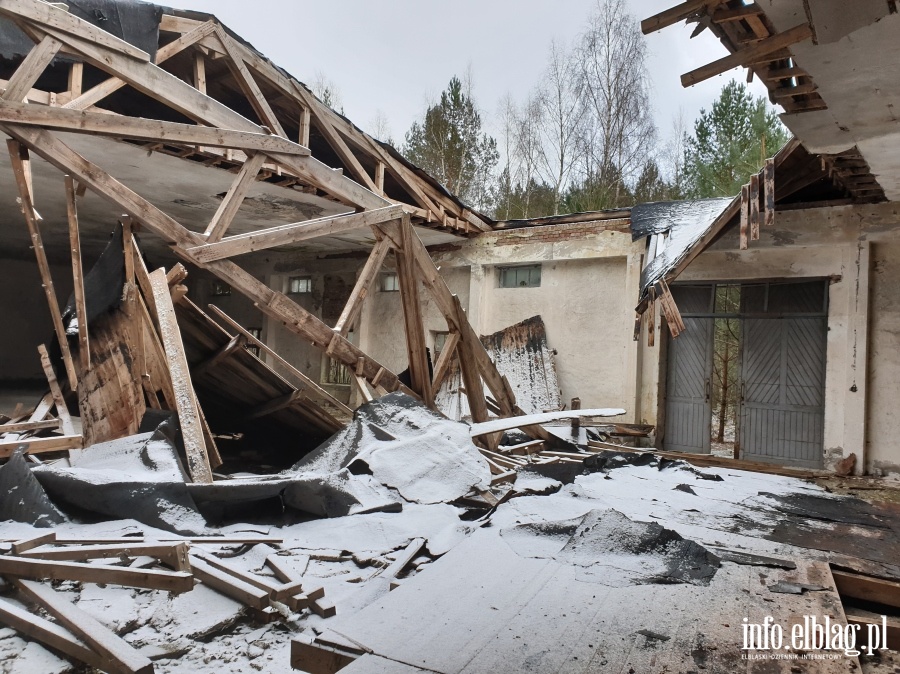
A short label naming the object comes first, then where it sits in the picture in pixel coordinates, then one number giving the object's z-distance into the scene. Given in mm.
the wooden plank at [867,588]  2902
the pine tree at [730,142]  16438
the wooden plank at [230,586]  2834
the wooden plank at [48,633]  2342
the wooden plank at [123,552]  3025
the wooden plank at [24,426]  4836
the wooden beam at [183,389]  4086
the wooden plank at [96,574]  2863
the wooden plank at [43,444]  4121
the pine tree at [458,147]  20000
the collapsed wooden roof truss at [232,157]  4012
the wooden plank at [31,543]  3023
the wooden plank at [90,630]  2230
